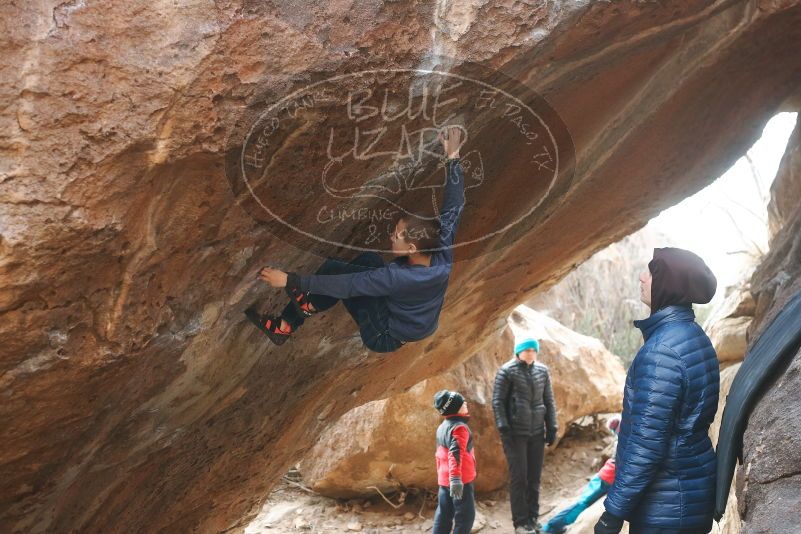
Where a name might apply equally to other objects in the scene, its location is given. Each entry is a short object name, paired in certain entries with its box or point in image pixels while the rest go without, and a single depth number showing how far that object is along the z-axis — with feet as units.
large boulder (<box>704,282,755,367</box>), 18.04
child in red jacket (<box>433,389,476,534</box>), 16.94
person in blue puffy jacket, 9.09
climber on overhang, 9.89
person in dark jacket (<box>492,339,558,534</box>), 18.30
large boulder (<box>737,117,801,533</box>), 8.01
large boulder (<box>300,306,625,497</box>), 23.47
